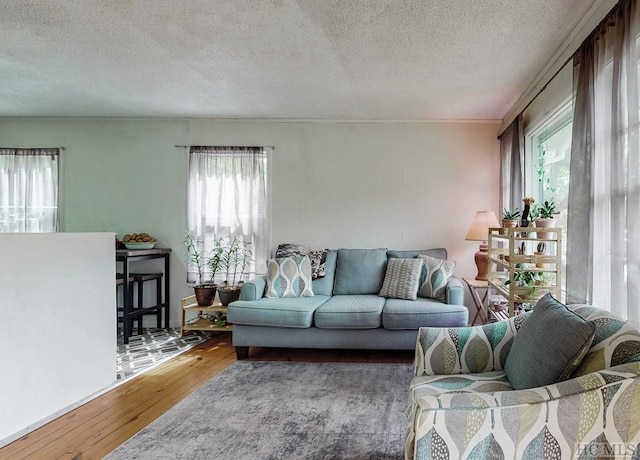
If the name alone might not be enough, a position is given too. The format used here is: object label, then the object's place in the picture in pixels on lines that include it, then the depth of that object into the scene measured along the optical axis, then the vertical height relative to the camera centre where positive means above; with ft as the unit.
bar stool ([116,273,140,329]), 13.48 -2.27
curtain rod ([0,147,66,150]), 15.14 +3.12
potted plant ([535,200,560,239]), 8.70 +0.27
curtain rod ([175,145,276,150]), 14.84 +3.20
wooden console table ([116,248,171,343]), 12.52 -1.31
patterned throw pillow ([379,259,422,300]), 11.87 -1.61
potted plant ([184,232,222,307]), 14.58 -1.23
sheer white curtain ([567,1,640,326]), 5.72 +1.00
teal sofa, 10.58 -2.56
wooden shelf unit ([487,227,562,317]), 8.50 -0.83
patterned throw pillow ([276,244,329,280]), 13.34 -0.93
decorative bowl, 13.88 -0.65
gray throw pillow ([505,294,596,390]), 4.25 -1.41
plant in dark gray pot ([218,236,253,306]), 14.69 -1.24
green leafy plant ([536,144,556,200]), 10.38 +1.54
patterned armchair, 3.59 -1.82
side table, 12.02 -2.35
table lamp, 12.54 -0.09
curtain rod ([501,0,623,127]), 6.28 +3.67
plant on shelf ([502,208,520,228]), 10.05 +0.26
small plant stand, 13.03 -3.36
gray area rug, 6.32 -3.71
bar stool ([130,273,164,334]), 13.48 -2.78
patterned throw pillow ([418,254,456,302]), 11.73 -1.52
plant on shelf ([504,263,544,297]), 8.75 -1.15
